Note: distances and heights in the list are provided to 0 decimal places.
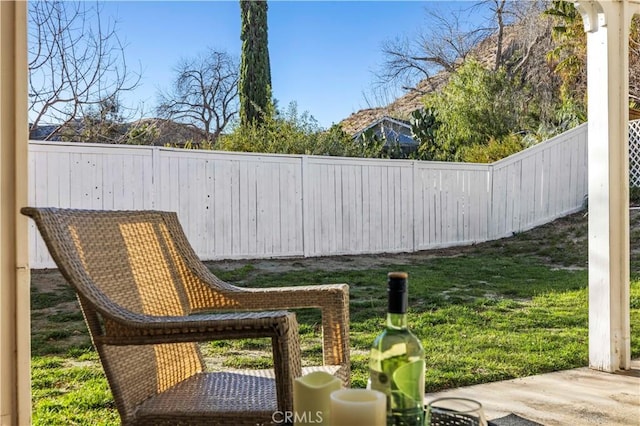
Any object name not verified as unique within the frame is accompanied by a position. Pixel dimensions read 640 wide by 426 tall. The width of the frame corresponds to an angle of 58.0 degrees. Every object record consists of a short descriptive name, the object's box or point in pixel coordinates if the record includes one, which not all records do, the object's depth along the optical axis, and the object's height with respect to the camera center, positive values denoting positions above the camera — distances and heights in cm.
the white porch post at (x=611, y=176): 268 +20
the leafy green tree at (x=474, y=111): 1069 +203
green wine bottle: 80 -21
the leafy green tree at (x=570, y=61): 972 +300
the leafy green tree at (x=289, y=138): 747 +109
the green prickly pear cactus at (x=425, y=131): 1127 +178
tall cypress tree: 1075 +297
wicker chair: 119 -23
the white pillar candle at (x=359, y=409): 73 -24
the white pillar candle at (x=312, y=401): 81 -26
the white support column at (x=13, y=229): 158 -2
